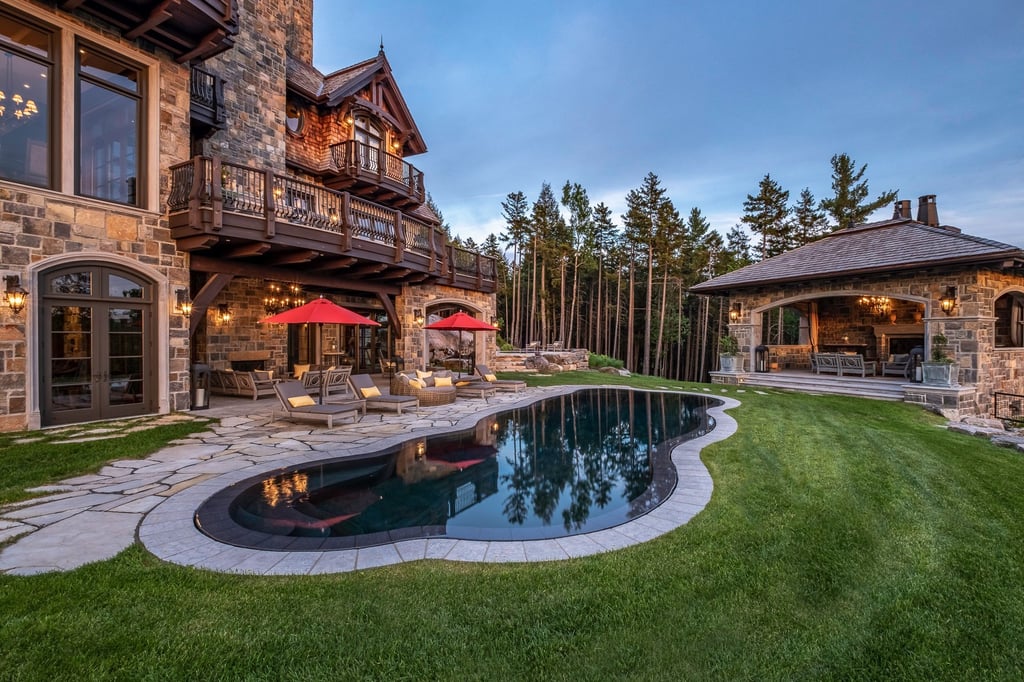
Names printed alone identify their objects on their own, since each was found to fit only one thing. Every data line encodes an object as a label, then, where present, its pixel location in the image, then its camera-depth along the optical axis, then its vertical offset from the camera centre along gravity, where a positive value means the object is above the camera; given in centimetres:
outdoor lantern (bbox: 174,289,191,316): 895 +68
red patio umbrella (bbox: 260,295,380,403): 870 +45
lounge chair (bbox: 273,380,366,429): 799 -135
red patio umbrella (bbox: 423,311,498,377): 1313 +41
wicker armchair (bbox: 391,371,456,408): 1068 -136
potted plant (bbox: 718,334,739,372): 1623 -56
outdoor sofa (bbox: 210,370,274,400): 1139 -125
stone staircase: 1234 -142
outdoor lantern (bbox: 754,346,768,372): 1623 -74
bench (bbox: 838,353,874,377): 1460 -85
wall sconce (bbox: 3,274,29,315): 687 +65
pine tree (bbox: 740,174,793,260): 2695 +772
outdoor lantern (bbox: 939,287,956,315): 1155 +105
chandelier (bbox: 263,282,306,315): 1404 +128
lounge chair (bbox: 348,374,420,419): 945 -135
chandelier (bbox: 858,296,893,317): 1756 +143
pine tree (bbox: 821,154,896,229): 2598 +867
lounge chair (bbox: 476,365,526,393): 1341 -140
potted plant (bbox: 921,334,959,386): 1126 -71
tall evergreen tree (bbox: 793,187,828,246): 2725 +753
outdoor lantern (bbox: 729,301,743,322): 1645 +103
